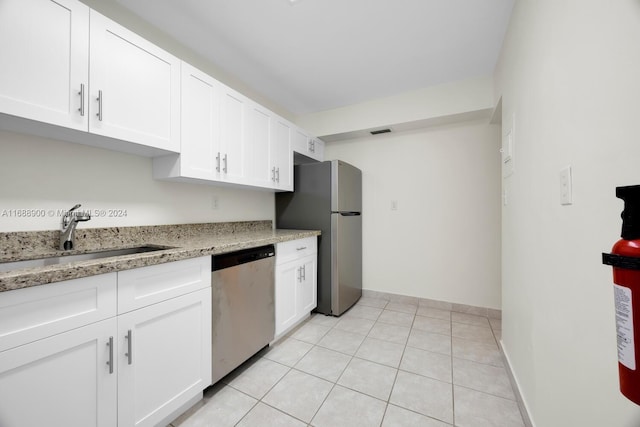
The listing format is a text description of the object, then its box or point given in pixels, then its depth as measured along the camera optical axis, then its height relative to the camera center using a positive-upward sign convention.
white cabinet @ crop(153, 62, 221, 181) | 1.68 +0.59
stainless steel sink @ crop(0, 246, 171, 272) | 1.19 -0.23
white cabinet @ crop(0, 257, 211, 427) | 0.82 -0.57
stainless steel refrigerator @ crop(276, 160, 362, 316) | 2.66 -0.03
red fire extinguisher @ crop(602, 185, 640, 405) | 0.41 -0.13
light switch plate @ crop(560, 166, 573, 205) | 0.86 +0.10
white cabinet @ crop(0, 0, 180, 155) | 1.03 +0.67
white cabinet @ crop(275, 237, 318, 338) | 2.09 -0.62
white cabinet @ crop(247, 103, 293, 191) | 2.25 +0.65
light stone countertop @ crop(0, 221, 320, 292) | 0.86 -0.18
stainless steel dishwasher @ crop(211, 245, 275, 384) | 1.52 -0.62
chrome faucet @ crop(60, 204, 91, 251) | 1.33 -0.06
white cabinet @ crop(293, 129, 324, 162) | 2.89 +0.88
